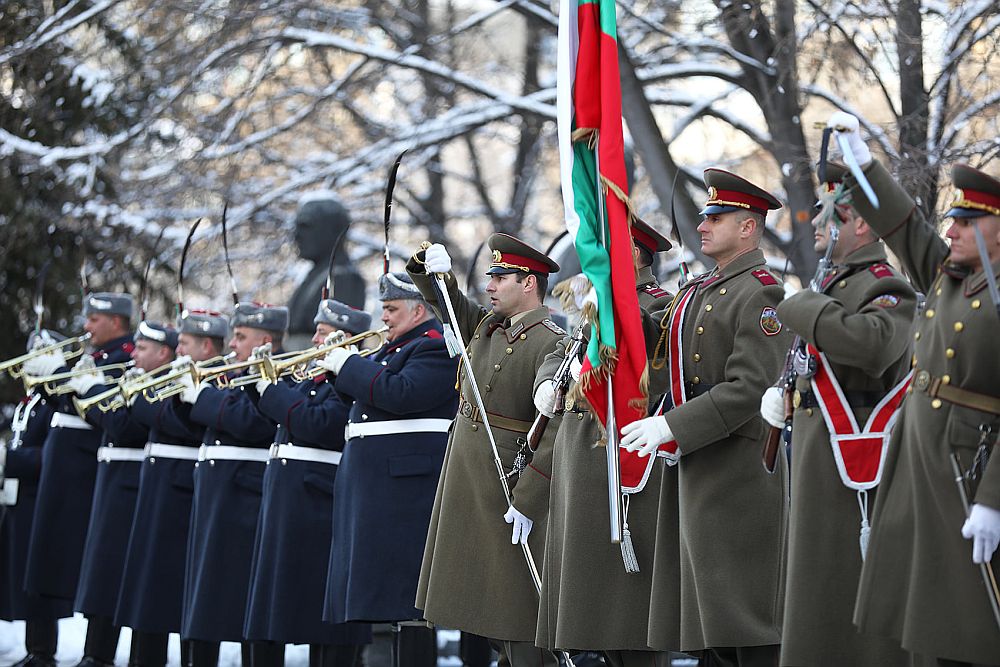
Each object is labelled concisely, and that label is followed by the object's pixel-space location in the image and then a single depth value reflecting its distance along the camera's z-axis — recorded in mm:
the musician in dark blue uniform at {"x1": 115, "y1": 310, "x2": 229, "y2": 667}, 17375
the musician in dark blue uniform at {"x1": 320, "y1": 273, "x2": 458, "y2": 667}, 14367
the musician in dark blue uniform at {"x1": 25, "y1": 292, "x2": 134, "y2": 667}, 19359
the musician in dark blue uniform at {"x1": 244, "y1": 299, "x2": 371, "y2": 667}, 15469
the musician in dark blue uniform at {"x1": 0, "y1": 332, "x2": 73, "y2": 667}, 19641
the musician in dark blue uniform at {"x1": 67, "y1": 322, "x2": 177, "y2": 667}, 18266
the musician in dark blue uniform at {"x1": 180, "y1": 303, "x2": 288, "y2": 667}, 16359
